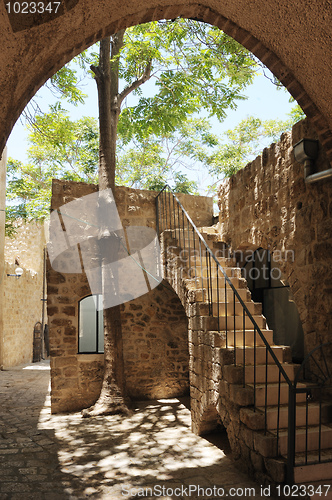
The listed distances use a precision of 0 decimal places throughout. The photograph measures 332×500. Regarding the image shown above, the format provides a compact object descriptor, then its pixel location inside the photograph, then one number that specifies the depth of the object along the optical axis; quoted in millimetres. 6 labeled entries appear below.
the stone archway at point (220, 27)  2178
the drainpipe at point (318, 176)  4005
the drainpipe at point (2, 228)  12031
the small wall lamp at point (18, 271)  13078
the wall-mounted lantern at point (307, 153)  4324
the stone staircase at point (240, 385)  3361
